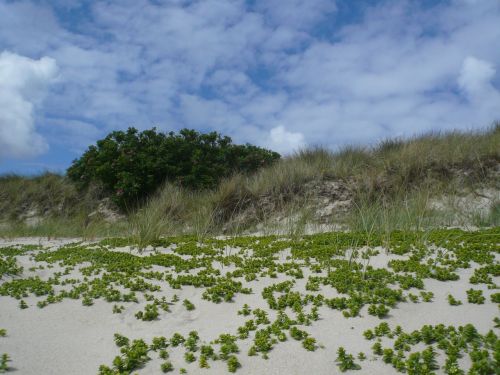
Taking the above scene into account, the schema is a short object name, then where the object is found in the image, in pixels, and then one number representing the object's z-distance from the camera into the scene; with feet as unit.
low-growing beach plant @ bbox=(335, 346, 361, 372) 15.30
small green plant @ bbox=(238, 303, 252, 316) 20.02
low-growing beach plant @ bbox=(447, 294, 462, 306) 19.15
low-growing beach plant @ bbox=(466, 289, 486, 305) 18.95
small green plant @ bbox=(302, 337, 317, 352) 16.56
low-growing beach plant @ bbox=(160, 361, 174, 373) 15.97
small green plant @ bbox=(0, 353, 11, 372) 15.94
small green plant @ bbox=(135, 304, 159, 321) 20.40
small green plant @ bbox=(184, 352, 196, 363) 16.35
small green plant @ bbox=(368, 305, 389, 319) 18.51
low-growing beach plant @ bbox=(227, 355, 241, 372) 15.62
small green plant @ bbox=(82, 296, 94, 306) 21.99
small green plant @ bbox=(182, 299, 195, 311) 21.24
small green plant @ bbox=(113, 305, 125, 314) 21.12
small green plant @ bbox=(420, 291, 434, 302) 19.70
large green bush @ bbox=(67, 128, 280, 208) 57.47
